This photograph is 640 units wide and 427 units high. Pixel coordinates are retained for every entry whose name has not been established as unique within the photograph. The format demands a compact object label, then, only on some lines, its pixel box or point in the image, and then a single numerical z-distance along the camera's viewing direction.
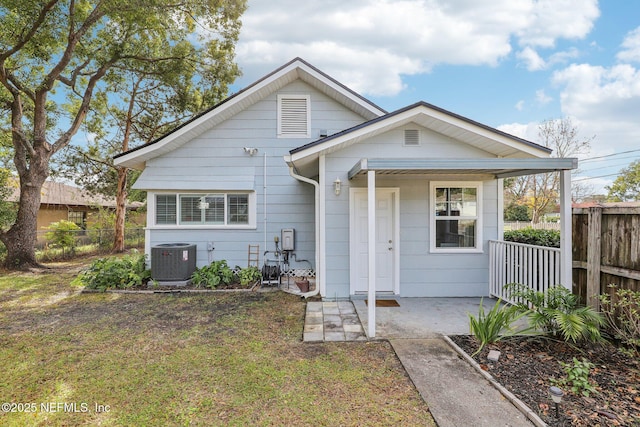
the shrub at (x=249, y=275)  6.81
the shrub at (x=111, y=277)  6.62
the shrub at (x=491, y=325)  3.60
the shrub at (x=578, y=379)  2.66
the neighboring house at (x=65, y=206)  16.36
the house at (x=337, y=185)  5.05
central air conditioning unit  6.71
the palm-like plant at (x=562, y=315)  3.33
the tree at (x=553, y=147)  19.47
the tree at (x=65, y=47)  8.44
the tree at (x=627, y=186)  24.14
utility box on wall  7.22
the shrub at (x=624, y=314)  3.08
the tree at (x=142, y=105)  10.83
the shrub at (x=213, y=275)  6.68
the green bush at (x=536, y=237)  8.17
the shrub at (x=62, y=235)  10.61
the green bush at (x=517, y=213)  25.52
